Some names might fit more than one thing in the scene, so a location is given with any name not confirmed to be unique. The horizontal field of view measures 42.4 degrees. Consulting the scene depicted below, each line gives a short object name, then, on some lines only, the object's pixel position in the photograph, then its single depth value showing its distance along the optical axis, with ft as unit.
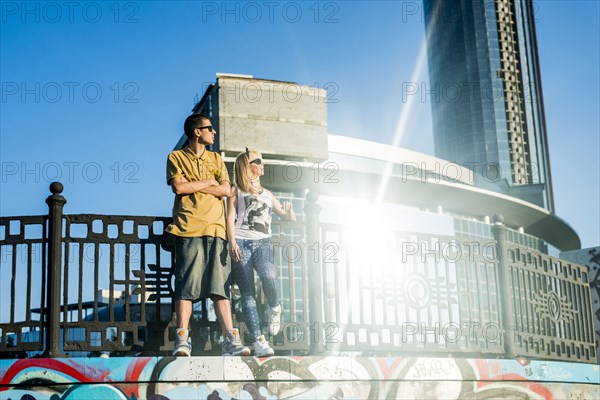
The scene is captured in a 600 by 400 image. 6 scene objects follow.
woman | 22.76
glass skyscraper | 471.62
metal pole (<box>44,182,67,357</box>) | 20.80
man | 21.84
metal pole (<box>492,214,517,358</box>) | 27.12
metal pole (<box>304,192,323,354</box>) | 23.48
